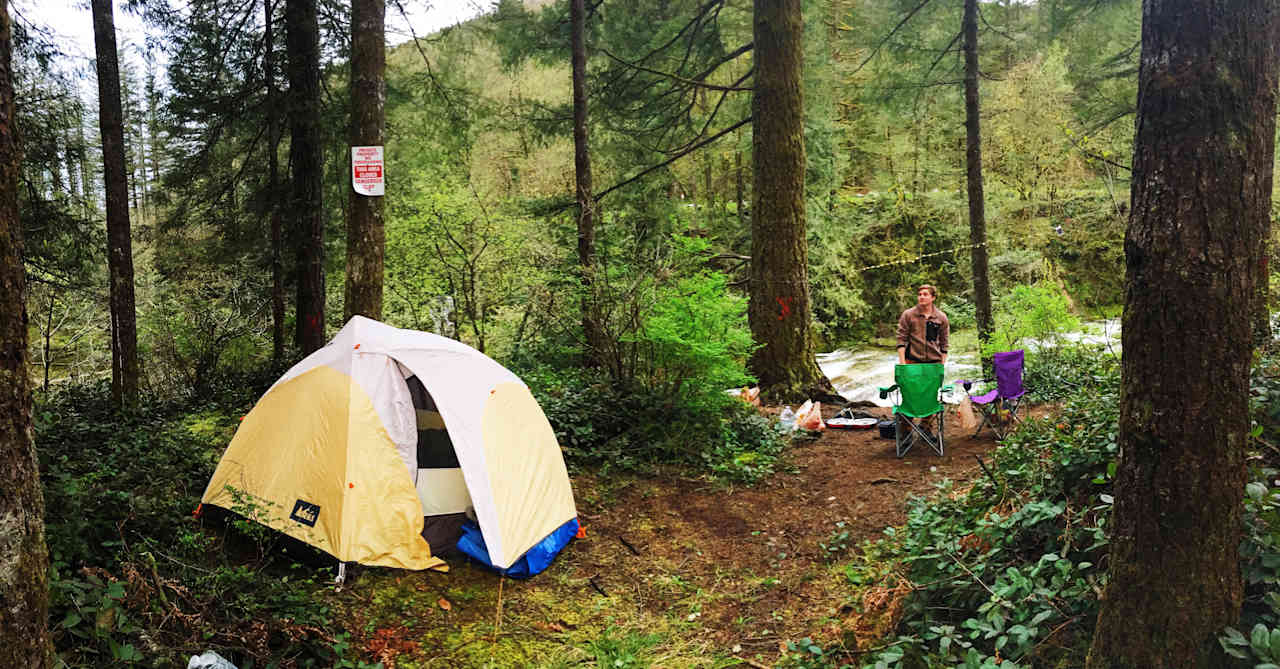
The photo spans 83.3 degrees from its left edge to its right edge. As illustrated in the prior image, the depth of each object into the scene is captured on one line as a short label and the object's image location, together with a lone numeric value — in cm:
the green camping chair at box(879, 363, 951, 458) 664
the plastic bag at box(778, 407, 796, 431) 786
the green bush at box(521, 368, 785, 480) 663
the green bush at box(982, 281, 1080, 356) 1019
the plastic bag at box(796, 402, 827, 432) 794
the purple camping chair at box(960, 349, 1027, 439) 687
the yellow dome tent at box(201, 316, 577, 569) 438
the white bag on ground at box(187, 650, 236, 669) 291
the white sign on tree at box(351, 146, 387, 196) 543
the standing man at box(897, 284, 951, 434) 729
